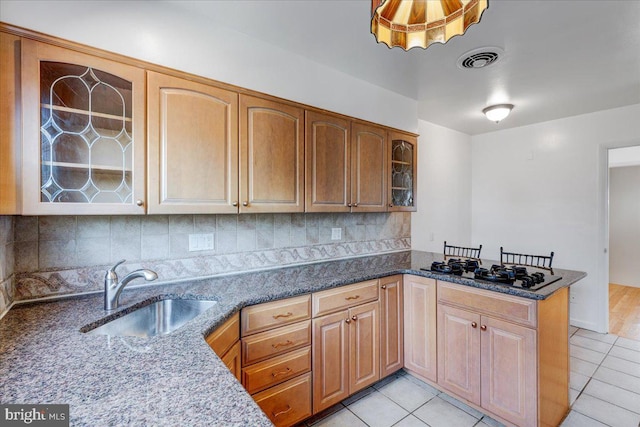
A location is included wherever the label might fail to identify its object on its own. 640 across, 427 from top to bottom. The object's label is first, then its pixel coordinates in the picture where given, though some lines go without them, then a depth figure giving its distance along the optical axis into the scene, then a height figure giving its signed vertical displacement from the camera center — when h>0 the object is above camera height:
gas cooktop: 1.78 -0.42
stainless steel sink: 1.32 -0.53
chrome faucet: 1.30 -0.33
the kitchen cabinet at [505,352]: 1.65 -0.88
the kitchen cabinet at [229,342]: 1.21 -0.59
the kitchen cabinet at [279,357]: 1.53 -0.82
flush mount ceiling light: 2.93 +1.03
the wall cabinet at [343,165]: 2.04 +0.36
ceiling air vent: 1.96 +1.10
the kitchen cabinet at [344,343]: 1.80 -0.88
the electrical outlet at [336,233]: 2.56 -0.19
